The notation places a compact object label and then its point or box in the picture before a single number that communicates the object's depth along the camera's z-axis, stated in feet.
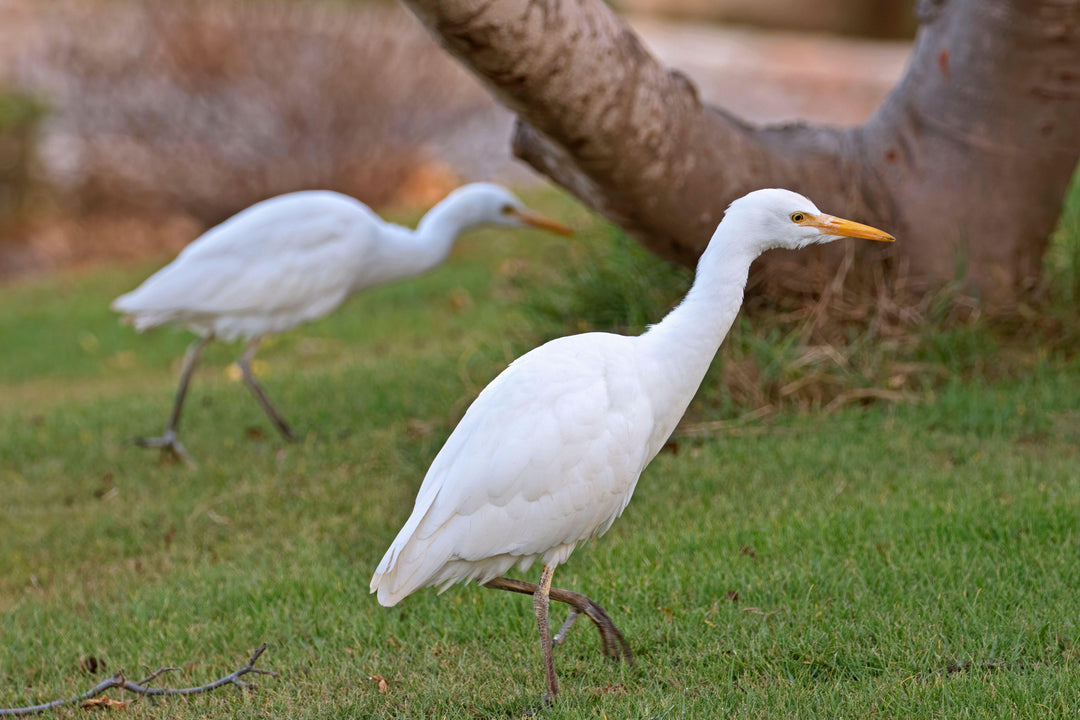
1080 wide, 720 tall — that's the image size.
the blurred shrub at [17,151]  82.58
